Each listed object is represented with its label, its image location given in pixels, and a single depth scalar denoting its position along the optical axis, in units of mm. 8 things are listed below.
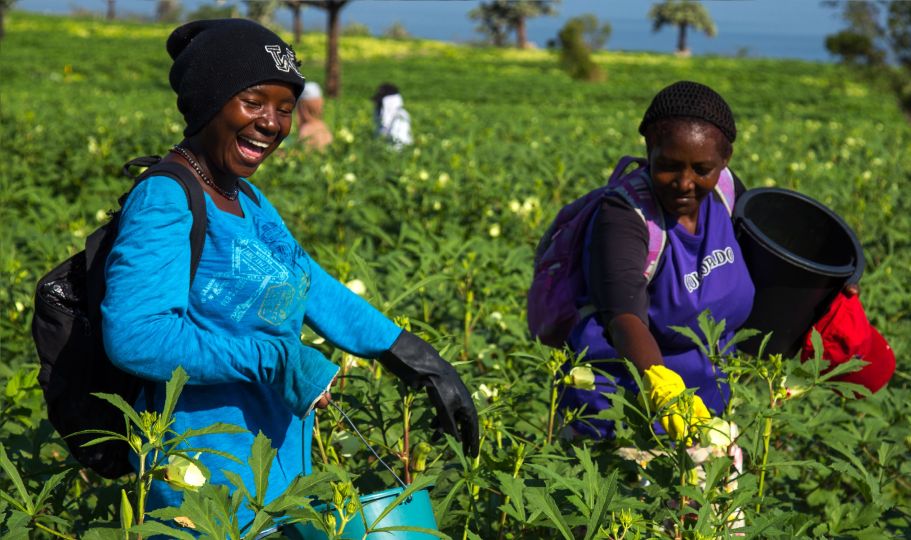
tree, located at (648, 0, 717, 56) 96688
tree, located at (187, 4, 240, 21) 80756
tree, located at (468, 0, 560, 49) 92375
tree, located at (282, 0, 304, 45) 59750
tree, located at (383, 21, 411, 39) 96294
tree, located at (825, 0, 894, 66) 47594
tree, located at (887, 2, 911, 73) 47812
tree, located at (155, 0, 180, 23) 112462
